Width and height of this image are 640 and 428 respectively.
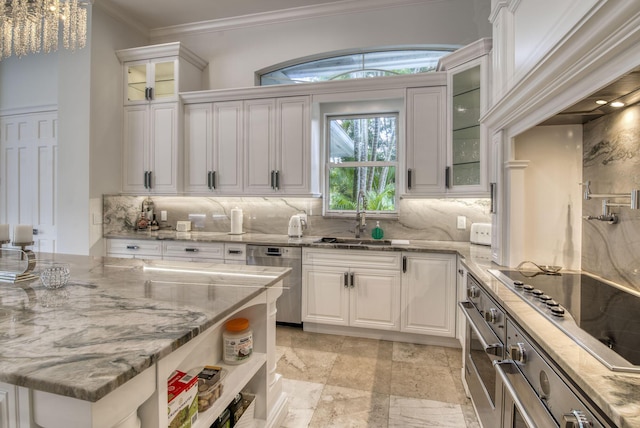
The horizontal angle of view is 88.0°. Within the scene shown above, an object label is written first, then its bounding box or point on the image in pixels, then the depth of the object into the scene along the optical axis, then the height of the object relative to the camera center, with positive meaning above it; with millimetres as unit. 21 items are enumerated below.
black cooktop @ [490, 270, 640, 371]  949 -368
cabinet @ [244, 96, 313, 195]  3574 +690
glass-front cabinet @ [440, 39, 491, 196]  2850 +835
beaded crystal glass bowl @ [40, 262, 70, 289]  1406 -297
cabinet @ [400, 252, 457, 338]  2936 -759
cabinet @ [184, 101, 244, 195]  3797 +719
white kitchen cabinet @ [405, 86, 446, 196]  3199 +665
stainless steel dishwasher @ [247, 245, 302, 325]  3297 -576
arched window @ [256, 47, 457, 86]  3691 +1698
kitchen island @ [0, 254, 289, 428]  748 -363
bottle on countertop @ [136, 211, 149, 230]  4129 -181
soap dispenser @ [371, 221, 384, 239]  3586 -255
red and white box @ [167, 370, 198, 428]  1088 -649
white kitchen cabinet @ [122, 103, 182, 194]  3910 +709
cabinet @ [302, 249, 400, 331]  3086 -755
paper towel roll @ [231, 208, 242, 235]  3918 -143
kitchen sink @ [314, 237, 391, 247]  3234 -337
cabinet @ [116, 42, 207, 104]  3863 +1642
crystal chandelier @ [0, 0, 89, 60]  1998 +1196
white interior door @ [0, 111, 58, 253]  4105 +448
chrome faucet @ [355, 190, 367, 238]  3650 -74
